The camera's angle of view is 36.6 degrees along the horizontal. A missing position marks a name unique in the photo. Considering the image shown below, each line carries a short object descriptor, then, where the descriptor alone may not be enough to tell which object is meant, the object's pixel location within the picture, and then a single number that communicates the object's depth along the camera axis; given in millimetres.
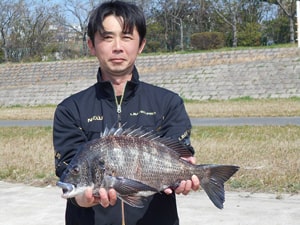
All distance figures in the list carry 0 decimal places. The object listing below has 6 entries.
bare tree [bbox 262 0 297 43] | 30584
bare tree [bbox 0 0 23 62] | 41255
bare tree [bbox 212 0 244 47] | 34981
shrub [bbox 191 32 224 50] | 29845
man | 1993
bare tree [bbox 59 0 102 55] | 40630
